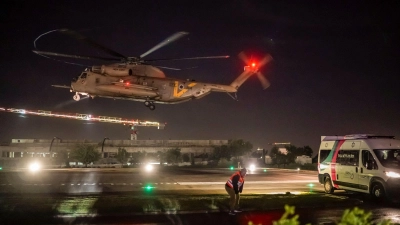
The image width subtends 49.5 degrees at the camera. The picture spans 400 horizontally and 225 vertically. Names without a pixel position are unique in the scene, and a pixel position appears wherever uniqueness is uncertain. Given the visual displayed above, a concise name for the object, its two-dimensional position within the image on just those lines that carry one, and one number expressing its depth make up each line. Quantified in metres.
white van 17.75
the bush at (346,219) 4.68
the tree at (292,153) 75.03
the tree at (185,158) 95.57
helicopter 24.95
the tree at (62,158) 78.25
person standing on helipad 14.52
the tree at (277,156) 75.61
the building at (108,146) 102.41
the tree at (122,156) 88.43
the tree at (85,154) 75.06
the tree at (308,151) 77.16
